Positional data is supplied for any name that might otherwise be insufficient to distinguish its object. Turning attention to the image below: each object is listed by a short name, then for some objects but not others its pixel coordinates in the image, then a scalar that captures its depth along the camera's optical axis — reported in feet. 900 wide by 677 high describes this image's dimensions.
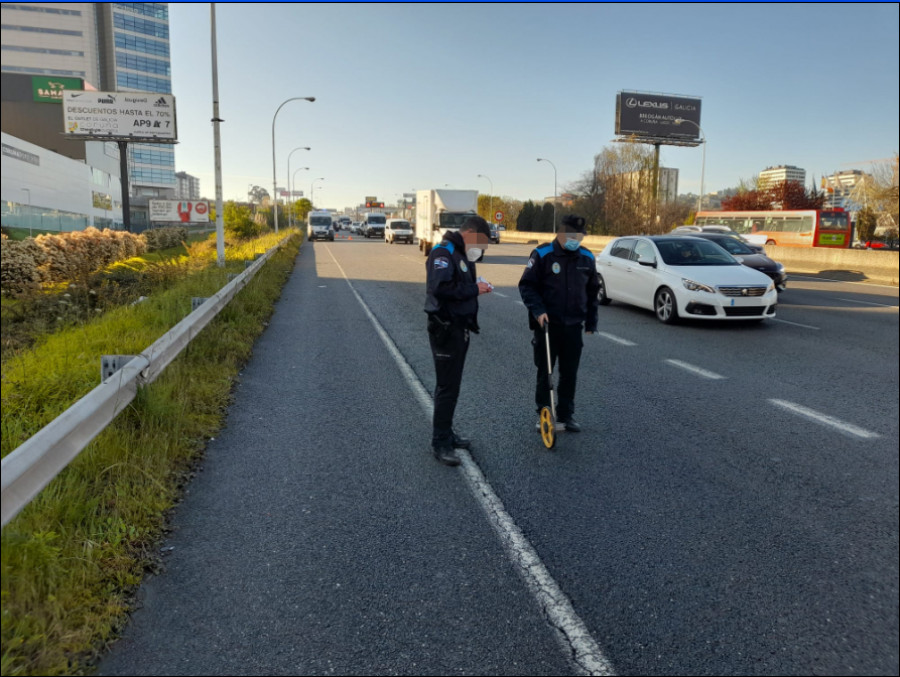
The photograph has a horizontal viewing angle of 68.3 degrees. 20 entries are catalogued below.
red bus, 119.24
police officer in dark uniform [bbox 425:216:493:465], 15.69
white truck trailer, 96.37
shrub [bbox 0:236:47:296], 44.42
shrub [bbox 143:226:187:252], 106.43
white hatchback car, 36.27
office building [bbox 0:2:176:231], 348.79
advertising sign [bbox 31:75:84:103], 263.70
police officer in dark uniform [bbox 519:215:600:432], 17.89
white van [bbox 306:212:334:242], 188.85
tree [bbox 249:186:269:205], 469.86
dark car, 51.88
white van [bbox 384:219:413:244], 159.22
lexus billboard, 199.42
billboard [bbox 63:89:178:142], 121.80
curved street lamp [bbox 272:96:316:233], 148.05
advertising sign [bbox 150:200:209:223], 174.09
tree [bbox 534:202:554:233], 189.98
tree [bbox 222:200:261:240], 127.48
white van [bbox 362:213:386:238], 209.97
